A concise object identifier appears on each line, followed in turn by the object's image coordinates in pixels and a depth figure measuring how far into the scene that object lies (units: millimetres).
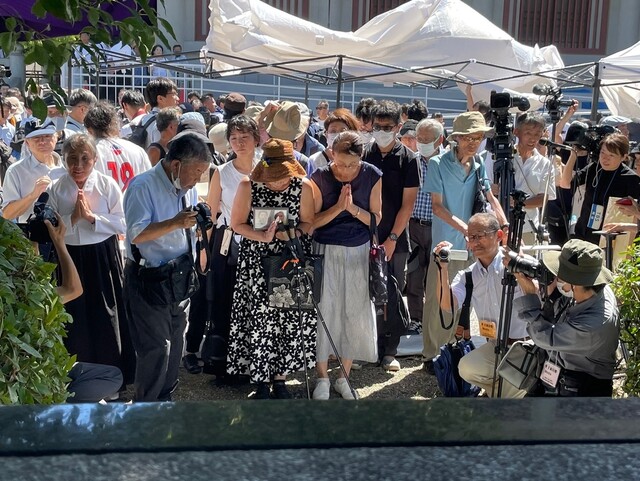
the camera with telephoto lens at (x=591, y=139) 7074
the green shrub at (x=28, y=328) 2695
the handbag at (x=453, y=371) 5469
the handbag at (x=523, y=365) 4609
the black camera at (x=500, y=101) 5555
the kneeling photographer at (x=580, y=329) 4371
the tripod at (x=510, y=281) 4691
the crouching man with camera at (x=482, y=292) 5199
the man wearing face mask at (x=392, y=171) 6180
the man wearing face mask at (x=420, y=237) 7012
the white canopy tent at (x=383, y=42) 10703
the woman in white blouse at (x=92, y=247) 5285
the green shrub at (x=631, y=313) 4293
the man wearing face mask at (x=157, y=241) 4840
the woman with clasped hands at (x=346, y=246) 5500
